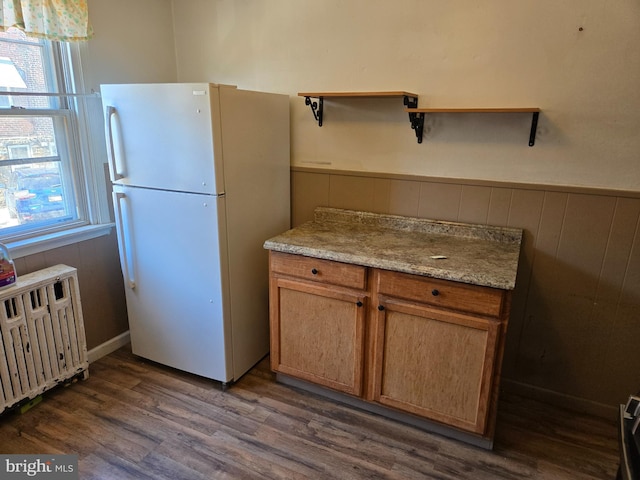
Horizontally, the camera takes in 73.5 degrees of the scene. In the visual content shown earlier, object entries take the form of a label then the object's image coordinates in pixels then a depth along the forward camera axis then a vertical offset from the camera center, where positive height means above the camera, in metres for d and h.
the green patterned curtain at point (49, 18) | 1.90 +0.51
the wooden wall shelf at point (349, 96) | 2.09 +0.20
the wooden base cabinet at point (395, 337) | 1.79 -0.90
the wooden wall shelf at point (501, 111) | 1.92 +0.12
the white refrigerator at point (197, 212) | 2.04 -0.40
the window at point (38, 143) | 2.10 -0.06
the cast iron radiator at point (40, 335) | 2.01 -0.99
